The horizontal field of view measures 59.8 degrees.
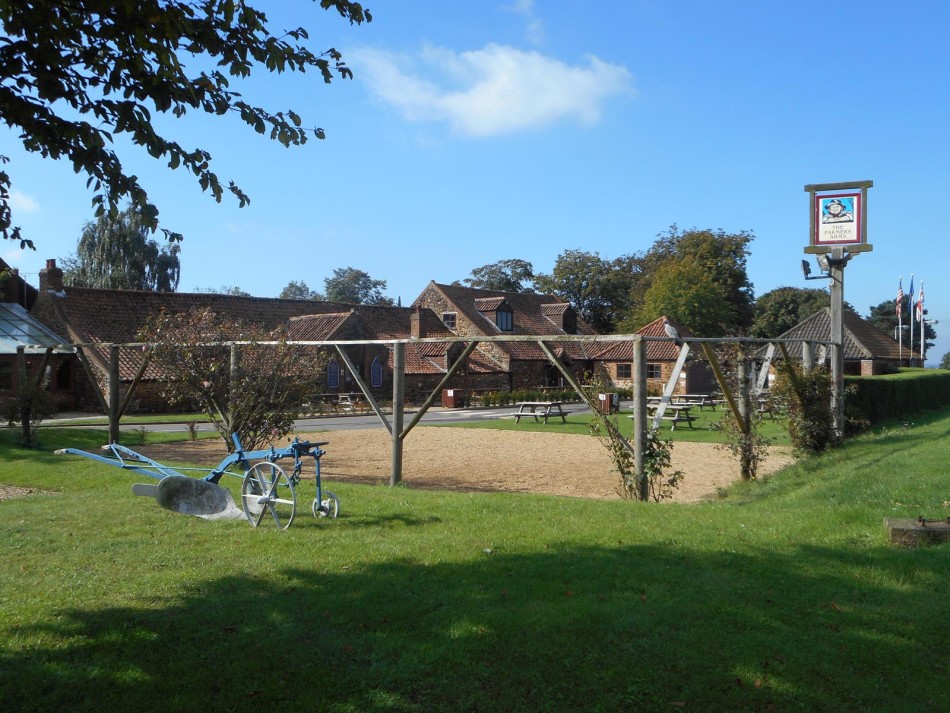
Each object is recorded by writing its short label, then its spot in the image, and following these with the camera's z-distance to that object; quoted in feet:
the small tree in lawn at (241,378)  44.83
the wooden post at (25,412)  58.23
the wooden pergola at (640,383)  34.24
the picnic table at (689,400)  102.51
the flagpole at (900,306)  160.09
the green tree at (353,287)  317.01
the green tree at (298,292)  321.52
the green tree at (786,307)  251.80
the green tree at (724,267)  228.22
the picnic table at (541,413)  101.91
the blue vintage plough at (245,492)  27.09
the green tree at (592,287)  252.01
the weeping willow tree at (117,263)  186.60
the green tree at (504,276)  266.98
